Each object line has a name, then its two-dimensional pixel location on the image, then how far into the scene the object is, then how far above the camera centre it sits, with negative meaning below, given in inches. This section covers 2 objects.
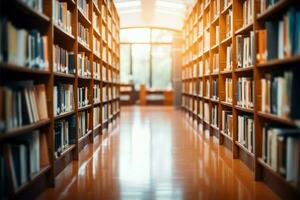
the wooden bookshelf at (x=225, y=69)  118.6 +8.7
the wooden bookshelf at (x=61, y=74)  101.7 +5.7
